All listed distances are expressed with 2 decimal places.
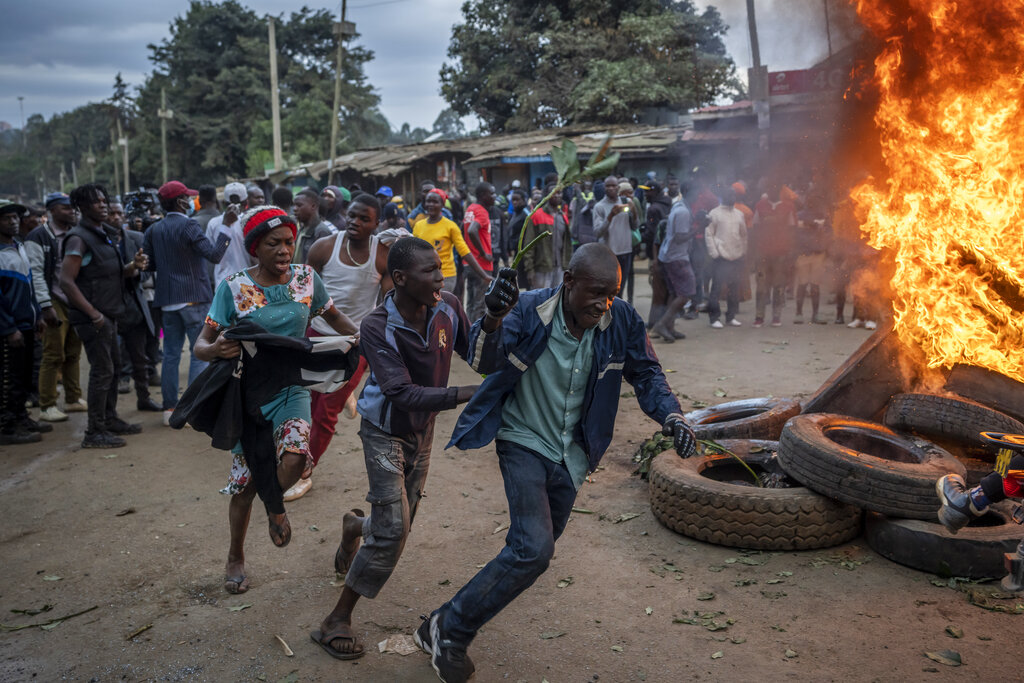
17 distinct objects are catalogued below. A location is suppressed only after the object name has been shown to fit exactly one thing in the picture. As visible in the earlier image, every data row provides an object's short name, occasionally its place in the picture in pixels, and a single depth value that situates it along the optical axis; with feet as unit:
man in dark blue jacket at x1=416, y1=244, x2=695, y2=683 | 10.59
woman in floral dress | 13.46
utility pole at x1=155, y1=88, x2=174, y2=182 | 135.03
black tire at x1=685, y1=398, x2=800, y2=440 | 20.44
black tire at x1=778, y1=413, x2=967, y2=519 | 14.76
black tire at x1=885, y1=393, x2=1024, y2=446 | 17.24
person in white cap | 24.35
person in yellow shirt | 31.53
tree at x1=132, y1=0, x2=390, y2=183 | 154.10
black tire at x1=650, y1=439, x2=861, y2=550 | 15.28
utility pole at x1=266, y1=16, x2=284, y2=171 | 91.30
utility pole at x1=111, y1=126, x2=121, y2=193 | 186.96
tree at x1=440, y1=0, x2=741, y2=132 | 90.48
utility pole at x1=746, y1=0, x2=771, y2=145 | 58.65
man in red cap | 25.40
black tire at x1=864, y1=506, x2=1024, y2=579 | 13.91
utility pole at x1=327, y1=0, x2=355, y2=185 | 82.99
